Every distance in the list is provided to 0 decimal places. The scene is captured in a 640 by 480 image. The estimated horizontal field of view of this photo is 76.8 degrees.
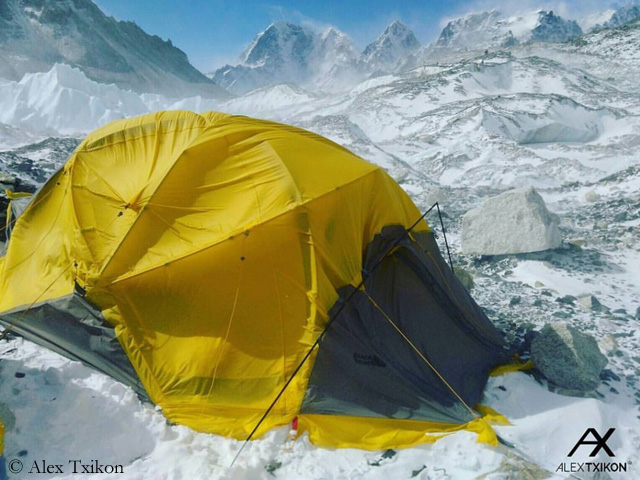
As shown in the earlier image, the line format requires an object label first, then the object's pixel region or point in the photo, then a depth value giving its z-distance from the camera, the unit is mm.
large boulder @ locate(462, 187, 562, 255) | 8156
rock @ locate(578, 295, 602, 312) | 6341
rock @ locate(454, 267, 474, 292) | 6918
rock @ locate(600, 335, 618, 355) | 5258
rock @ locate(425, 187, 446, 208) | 13738
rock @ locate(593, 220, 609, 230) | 9820
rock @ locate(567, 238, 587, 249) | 8656
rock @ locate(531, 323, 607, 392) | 4434
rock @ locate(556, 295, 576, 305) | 6539
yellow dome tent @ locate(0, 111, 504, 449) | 3936
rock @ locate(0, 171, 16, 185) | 8975
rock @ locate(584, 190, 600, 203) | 12765
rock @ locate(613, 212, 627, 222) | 9922
